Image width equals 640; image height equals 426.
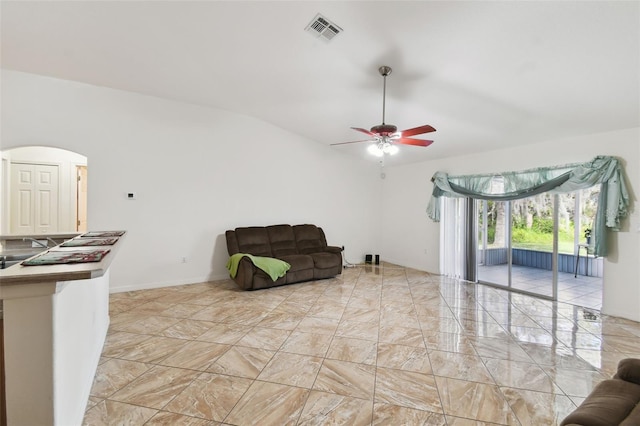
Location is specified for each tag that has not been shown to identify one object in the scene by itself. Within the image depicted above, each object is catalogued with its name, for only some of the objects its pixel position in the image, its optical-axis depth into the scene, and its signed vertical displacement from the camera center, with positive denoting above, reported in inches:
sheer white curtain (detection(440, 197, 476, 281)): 217.6 -19.7
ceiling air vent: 102.9 +69.2
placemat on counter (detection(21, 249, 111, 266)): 53.0 -9.9
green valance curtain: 143.5 +17.9
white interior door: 190.5 +6.7
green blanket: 180.1 -35.0
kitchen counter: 47.1 -23.2
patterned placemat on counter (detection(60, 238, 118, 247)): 77.4 -9.5
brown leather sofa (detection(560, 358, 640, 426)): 44.8 -33.5
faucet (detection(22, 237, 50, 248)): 95.1 -11.6
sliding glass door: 182.2 -19.7
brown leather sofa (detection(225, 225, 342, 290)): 181.0 -30.7
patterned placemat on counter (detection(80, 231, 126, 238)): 96.9 -9.2
